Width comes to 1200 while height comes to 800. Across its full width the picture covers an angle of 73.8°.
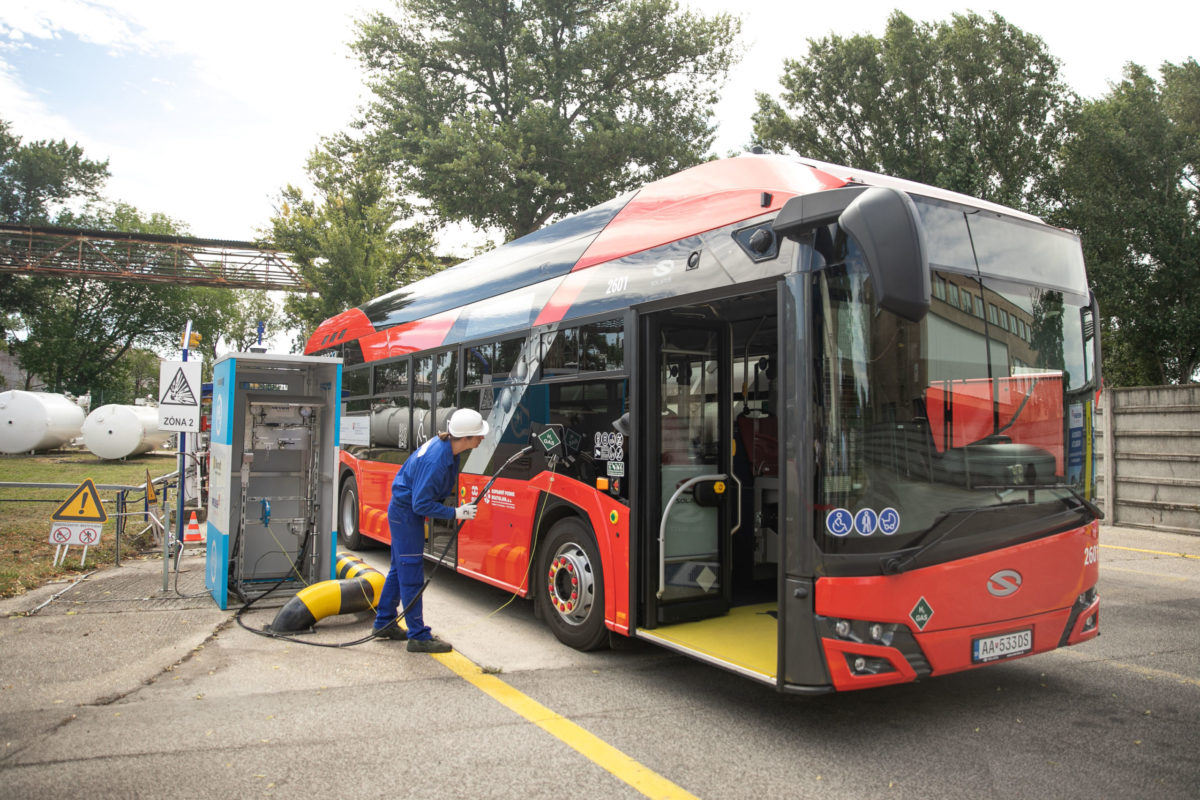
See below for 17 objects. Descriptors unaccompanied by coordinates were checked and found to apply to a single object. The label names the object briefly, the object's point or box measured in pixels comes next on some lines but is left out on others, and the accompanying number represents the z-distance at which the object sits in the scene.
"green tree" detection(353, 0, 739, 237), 21.77
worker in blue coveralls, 6.15
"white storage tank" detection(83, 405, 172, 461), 30.28
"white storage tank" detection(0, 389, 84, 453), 30.67
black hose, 6.25
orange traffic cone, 9.48
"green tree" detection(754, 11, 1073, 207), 23.28
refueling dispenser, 8.02
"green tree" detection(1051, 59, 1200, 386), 20.53
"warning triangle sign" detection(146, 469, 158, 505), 11.15
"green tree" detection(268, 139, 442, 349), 20.69
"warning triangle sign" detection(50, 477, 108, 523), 8.71
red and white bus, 4.13
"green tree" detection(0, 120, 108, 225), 45.97
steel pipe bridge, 38.72
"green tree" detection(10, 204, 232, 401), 48.59
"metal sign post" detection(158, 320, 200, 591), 8.41
